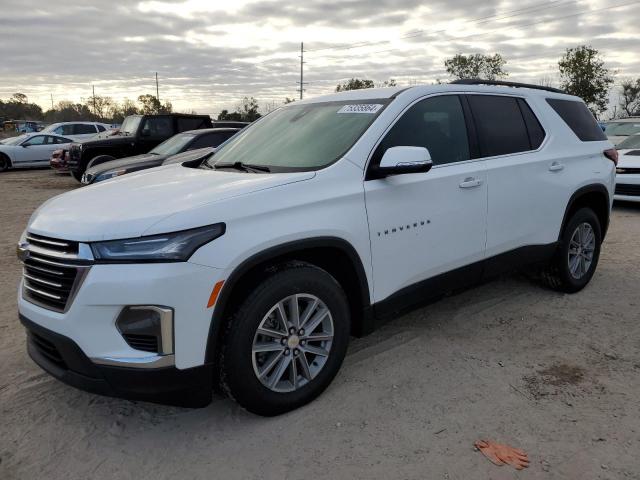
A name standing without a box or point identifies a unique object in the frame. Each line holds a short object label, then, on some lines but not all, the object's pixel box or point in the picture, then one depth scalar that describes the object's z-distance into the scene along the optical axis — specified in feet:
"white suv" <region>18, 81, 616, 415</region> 7.93
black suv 41.63
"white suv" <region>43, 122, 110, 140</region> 68.18
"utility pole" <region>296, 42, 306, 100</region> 206.69
